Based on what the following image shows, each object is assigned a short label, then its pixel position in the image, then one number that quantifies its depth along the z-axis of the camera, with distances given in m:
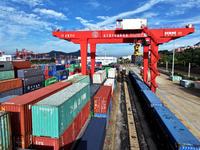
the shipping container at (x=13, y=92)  14.30
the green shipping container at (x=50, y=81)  21.83
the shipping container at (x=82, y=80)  16.25
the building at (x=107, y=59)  148.32
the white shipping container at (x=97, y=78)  24.30
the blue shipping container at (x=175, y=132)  7.57
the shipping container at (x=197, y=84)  31.66
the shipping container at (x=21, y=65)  20.77
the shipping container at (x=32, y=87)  17.58
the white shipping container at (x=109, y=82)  22.32
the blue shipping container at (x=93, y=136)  8.24
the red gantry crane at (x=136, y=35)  21.47
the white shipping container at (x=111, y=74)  32.22
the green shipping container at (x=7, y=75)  15.70
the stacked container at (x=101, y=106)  13.85
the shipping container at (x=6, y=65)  16.23
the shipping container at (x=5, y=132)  6.27
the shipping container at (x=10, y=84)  14.17
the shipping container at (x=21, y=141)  7.34
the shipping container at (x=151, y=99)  14.30
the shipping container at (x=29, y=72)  17.31
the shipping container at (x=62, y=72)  30.75
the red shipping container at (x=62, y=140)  7.14
